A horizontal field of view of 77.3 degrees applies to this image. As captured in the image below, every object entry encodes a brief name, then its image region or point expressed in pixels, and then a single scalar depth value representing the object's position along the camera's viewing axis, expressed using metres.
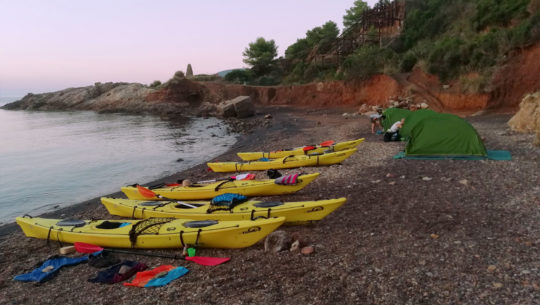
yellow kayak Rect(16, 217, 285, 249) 5.59
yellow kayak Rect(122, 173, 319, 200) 8.17
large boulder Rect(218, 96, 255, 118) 30.39
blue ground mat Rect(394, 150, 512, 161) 9.26
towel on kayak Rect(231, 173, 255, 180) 9.70
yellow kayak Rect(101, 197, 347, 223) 6.23
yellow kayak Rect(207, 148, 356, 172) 10.62
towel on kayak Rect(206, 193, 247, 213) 6.77
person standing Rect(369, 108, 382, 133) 15.83
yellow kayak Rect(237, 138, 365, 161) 11.87
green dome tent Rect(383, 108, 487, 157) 9.67
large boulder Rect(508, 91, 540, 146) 11.77
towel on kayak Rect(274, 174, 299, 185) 8.00
